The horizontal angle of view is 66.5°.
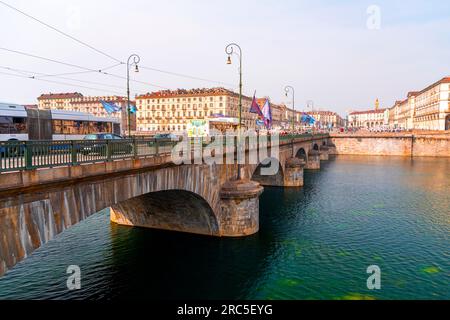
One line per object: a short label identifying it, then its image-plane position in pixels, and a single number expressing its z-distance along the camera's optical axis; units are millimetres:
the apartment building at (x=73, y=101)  166500
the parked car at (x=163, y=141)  16281
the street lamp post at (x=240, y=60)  23525
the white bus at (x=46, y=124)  22297
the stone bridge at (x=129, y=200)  9445
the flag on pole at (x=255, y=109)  33512
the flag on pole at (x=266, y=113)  36722
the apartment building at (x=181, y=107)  124062
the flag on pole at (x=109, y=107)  36281
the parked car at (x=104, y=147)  12317
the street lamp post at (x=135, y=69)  24625
